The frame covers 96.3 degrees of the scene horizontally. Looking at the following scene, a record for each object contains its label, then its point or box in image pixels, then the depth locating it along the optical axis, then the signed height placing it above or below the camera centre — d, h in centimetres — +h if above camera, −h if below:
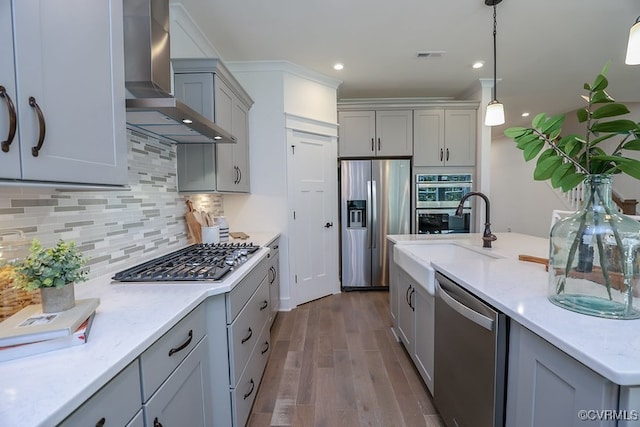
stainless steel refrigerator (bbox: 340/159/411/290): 391 -19
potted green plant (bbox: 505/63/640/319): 88 -10
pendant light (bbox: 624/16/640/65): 133 +72
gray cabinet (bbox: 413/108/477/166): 401 +85
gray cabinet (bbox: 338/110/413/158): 396 +93
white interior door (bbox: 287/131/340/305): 334 -19
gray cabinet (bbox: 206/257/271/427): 130 -75
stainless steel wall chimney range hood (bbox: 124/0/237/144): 140 +70
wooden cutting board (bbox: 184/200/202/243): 232 -19
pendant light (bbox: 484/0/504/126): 222 +68
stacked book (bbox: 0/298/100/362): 70 -33
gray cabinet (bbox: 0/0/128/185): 68 +31
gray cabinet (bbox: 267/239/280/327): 266 -76
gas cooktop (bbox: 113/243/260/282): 134 -35
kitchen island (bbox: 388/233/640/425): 65 -37
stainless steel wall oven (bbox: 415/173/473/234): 397 -6
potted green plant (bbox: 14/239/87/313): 82 -21
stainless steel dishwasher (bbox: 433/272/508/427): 105 -67
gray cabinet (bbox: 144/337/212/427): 86 -68
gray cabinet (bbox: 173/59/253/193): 212 +70
